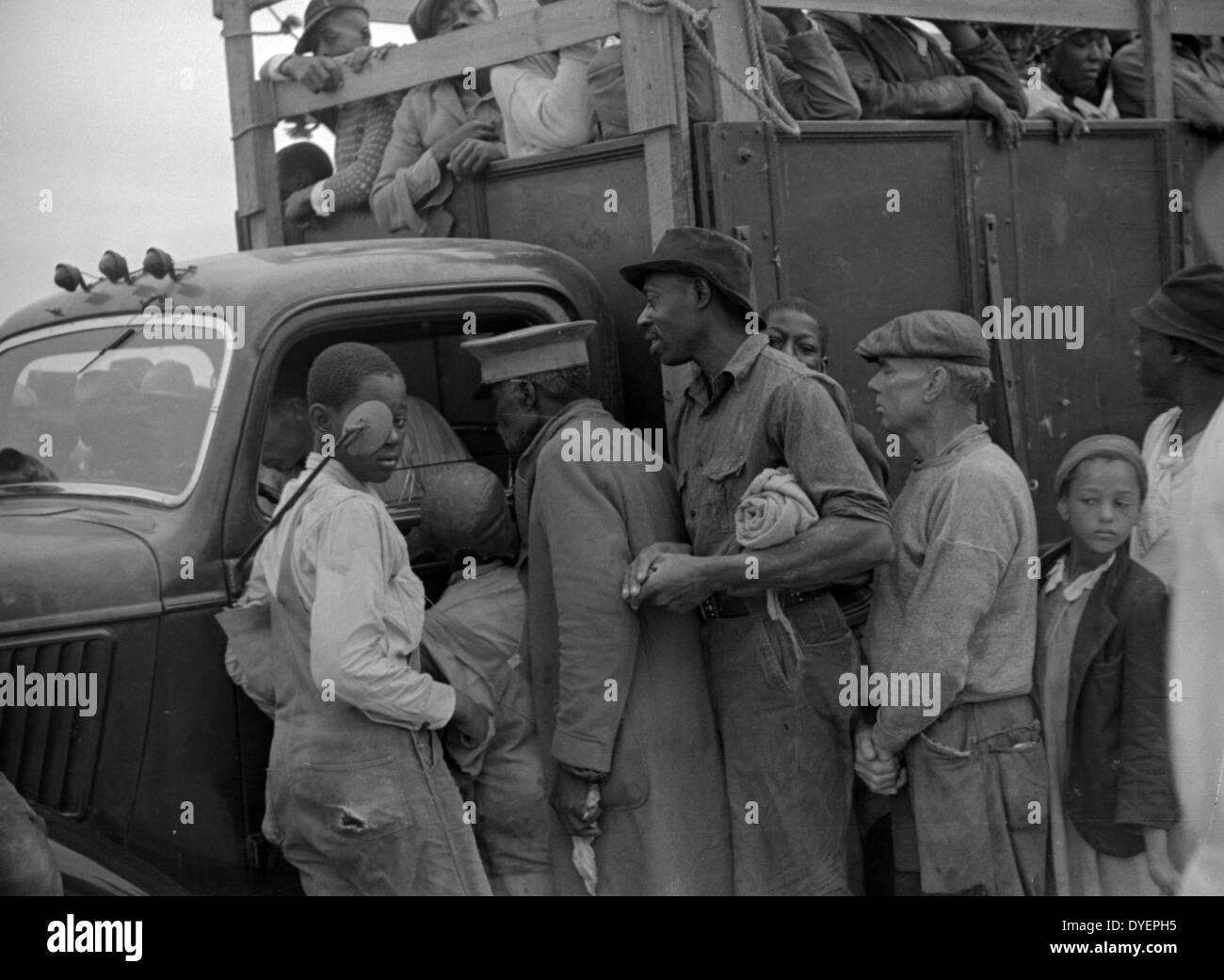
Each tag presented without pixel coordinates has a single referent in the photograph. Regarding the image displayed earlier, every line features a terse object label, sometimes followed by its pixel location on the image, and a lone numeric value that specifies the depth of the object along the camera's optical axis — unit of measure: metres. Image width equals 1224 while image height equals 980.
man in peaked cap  3.00
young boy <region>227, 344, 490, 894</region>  2.82
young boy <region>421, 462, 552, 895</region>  3.15
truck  3.02
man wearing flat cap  2.96
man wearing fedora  3.03
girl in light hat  2.96
